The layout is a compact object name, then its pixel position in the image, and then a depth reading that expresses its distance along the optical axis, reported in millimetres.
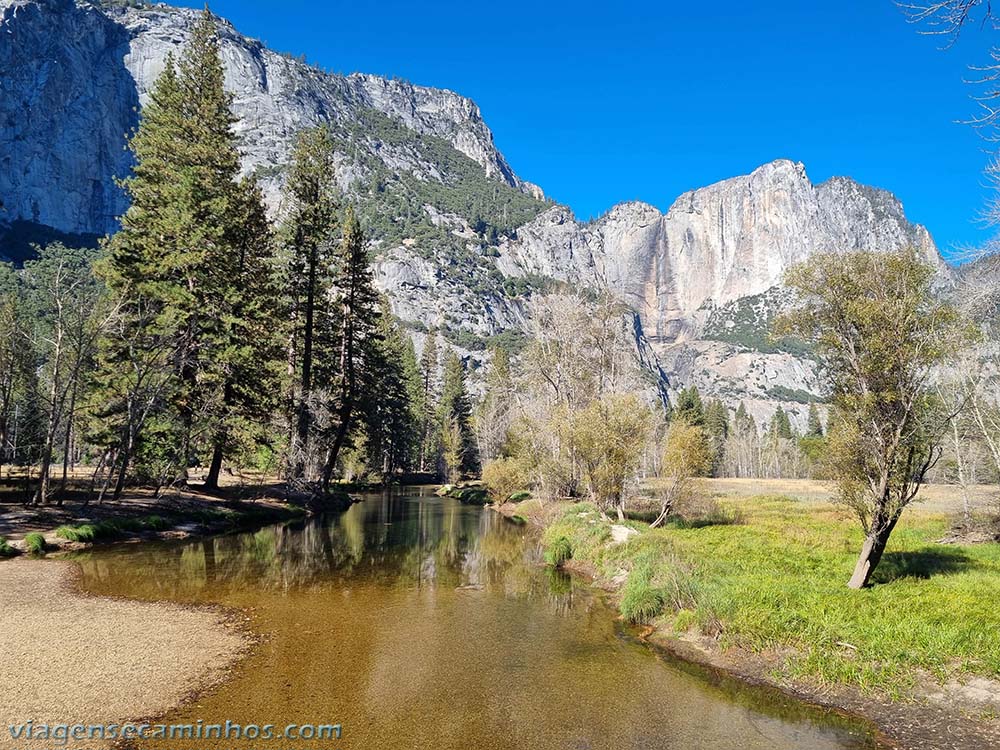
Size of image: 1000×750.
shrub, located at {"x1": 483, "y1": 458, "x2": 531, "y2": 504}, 43031
